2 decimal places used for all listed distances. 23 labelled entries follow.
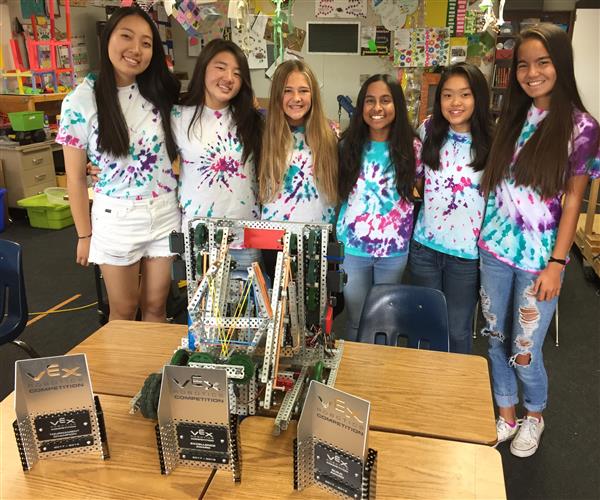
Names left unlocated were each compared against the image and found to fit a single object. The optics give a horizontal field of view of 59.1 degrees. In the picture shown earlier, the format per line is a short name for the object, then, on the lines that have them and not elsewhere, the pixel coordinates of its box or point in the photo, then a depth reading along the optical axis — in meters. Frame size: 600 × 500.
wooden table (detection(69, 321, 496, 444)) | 1.32
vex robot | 1.33
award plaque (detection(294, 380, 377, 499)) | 1.02
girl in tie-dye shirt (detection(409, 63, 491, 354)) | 1.98
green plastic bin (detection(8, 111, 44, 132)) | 4.81
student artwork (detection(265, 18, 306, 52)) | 5.51
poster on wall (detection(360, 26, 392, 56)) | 5.29
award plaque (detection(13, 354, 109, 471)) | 1.15
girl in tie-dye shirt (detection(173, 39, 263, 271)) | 2.08
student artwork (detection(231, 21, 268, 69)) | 5.63
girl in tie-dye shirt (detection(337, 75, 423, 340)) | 2.03
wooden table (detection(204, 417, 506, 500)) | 1.11
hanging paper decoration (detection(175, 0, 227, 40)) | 3.00
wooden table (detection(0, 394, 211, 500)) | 1.12
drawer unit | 4.99
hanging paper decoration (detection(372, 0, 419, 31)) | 5.09
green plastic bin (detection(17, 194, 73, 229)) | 4.89
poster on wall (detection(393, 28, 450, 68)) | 5.07
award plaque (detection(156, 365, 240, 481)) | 1.12
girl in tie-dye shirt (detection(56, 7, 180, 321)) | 1.97
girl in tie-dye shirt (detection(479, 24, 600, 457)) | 1.73
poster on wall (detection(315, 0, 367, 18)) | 5.27
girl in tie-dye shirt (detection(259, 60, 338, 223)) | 2.04
